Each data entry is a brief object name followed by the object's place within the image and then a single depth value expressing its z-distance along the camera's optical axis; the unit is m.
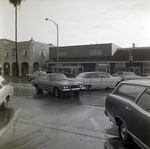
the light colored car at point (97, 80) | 13.66
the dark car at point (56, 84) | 10.67
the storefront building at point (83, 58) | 30.33
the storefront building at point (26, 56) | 36.41
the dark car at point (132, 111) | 3.12
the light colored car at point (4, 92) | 7.09
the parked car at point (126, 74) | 19.73
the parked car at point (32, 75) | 26.46
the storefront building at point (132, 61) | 26.78
